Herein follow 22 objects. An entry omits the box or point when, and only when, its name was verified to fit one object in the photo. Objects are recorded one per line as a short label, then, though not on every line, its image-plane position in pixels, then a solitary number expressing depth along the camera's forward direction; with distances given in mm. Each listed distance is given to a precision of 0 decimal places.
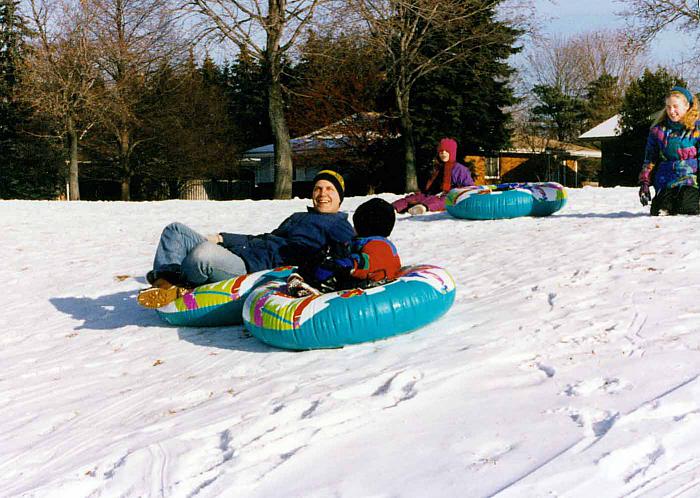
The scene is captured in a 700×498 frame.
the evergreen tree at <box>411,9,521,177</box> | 29203
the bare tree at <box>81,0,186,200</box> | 21094
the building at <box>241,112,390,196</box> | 30844
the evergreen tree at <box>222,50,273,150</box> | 49125
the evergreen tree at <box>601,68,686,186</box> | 31078
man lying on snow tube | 5789
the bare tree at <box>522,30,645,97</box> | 49844
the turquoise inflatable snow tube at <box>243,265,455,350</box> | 4629
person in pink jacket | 12695
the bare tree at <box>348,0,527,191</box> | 21594
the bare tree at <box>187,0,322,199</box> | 20141
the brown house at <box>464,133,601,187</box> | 38816
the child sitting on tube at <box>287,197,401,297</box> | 5074
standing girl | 9000
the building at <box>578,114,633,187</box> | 31770
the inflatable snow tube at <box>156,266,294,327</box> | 5551
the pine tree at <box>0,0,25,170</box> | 33781
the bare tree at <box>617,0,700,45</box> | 24984
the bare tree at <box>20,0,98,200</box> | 27625
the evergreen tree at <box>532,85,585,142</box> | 44375
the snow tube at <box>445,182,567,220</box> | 10945
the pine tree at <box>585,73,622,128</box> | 46406
